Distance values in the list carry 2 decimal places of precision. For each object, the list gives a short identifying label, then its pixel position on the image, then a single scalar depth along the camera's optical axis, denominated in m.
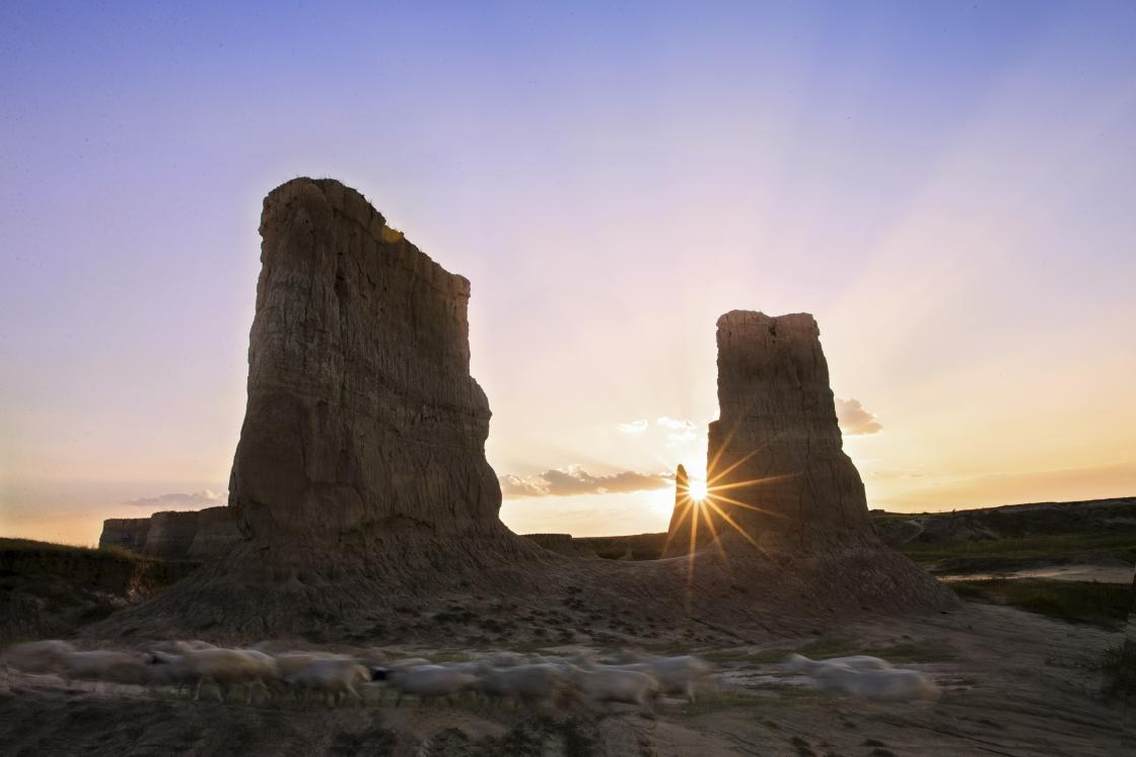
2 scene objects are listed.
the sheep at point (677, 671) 7.42
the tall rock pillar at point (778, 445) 19.81
